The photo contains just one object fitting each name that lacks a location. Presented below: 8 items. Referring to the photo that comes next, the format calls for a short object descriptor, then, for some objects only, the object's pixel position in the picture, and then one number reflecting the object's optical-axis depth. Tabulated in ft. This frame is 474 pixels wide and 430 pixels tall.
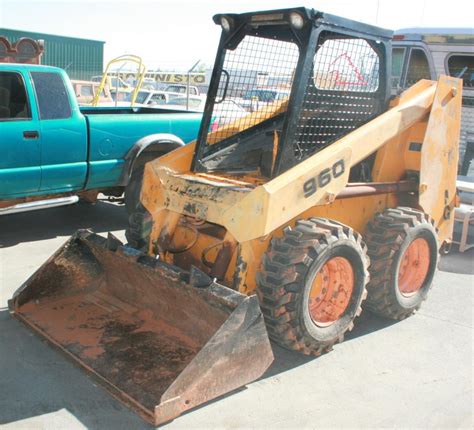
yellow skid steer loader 12.05
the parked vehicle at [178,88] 70.23
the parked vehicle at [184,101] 54.75
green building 82.12
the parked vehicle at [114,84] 58.14
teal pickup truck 20.57
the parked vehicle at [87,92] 53.88
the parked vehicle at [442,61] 29.89
